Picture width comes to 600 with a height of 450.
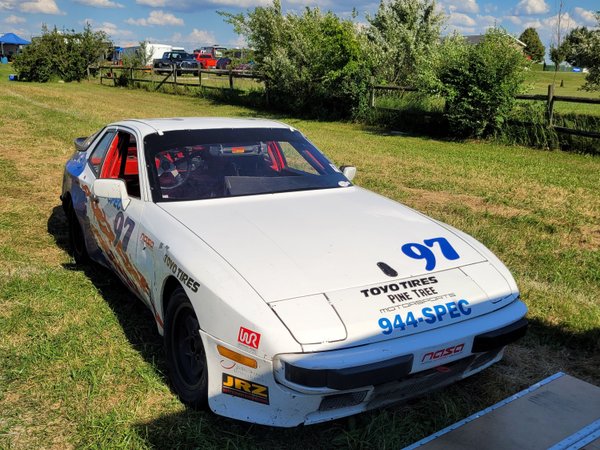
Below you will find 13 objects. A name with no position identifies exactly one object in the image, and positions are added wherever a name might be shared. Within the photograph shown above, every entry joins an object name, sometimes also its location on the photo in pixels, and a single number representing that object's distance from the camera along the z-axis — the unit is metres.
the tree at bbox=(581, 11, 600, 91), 15.88
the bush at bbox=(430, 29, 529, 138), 12.64
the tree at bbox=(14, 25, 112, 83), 32.73
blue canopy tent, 58.08
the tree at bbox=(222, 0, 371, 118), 17.61
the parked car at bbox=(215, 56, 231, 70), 44.22
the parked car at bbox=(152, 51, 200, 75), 39.38
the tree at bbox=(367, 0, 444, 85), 19.28
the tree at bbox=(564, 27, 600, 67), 16.06
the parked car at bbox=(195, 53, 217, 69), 45.91
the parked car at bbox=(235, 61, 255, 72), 31.58
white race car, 2.38
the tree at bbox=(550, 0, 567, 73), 14.85
